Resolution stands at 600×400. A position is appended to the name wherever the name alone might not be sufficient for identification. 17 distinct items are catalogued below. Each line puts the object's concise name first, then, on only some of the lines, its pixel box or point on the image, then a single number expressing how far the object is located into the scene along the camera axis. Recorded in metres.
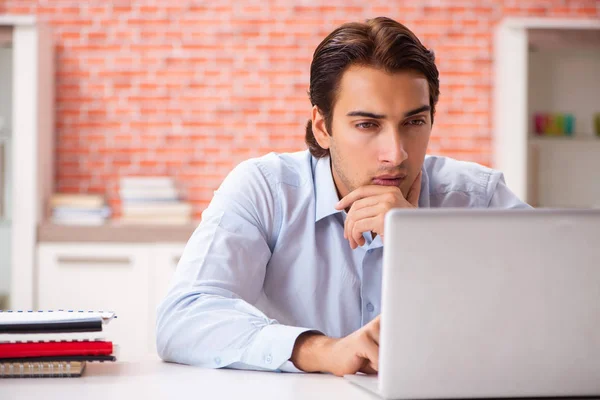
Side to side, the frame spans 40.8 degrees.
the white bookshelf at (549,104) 4.08
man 1.68
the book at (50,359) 1.36
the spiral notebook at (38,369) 1.35
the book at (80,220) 3.97
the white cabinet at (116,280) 3.84
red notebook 1.36
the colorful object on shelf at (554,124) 4.20
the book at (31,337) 1.37
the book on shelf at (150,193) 4.03
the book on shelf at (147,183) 4.09
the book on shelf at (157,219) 3.96
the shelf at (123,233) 3.85
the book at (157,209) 3.98
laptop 1.05
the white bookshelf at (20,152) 3.86
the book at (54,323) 1.38
